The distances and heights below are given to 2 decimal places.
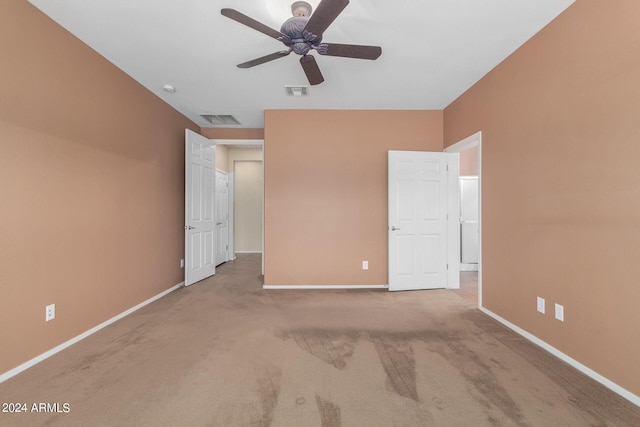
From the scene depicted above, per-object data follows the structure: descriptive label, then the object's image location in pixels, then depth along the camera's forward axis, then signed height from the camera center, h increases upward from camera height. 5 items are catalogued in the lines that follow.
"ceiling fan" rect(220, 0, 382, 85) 1.61 +1.25
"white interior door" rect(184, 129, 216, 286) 4.03 +0.11
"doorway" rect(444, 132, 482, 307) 3.14 -0.05
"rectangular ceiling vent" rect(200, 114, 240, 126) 4.29 +1.58
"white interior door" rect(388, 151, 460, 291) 3.90 -0.08
